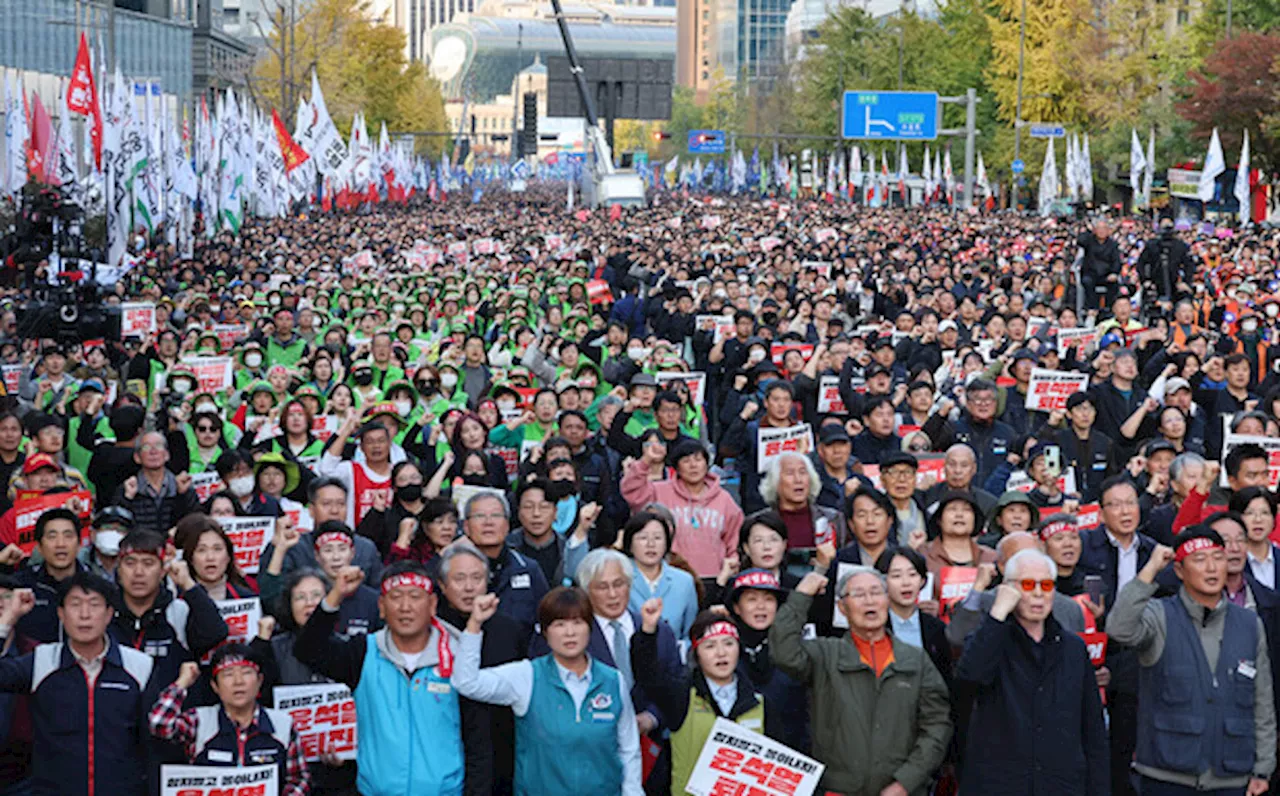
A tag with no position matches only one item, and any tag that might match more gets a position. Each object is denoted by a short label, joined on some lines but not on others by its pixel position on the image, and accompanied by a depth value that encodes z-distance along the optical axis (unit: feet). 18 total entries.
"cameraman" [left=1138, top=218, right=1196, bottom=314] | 70.13
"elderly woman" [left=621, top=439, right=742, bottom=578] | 30.55
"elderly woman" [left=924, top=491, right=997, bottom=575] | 26.76
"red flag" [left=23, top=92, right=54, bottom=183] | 91.56
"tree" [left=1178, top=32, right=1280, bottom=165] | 146.72
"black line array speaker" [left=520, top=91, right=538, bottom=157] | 180.55
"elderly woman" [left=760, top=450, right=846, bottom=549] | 30.12
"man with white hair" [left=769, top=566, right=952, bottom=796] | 21.93
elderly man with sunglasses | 21.62
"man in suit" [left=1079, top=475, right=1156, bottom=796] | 27.43
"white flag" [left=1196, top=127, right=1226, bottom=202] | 104.27
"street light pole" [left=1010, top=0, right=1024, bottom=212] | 200.54
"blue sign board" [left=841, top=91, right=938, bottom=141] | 204.44
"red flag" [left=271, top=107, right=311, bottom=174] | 119.44
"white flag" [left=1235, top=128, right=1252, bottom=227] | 101.65
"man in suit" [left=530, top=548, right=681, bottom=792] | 22.89
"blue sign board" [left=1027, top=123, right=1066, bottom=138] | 153.95
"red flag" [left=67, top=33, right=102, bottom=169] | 80.48
